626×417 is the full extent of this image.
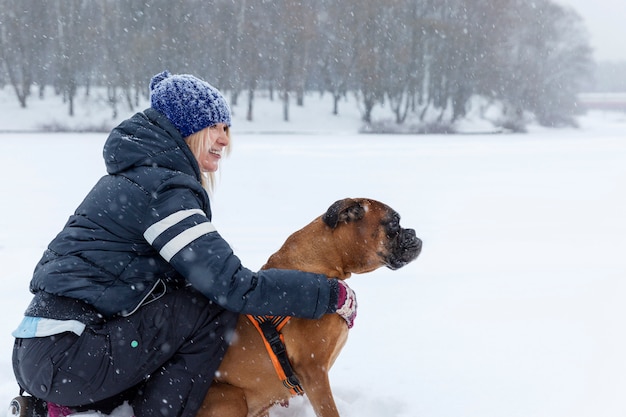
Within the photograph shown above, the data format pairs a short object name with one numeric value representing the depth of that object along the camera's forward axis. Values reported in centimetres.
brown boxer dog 284
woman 255
